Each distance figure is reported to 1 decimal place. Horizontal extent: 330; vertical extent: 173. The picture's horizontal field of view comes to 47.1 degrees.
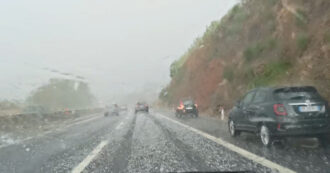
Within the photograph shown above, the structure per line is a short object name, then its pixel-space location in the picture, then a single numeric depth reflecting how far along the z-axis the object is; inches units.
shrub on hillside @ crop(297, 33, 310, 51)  830.4
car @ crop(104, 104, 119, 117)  1580.0
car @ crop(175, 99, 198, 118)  1139.3
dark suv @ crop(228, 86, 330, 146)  360.2
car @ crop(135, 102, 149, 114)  1918.1
